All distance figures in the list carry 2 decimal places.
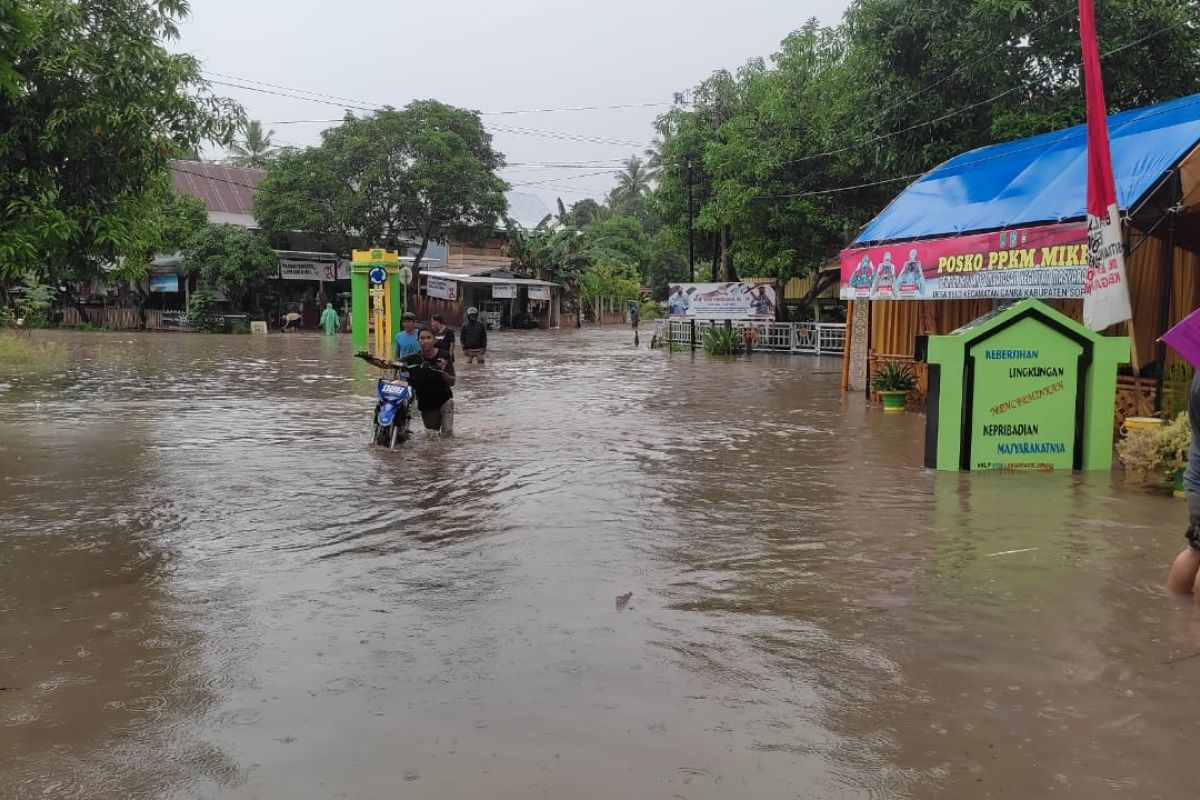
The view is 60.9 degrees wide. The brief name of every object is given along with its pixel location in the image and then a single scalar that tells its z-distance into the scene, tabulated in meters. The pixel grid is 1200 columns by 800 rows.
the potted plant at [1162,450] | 8.48
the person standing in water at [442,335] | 12.18
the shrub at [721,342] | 32.38
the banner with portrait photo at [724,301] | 32.25
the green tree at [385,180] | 42.84
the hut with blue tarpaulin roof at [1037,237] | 10.86
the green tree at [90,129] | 9.78
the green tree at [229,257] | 42.26
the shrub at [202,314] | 43.09
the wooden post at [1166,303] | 10.59
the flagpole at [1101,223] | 9.67
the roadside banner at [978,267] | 11.54
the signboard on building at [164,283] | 45.69
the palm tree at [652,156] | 62.65
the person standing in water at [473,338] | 21.62
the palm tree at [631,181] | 81.51
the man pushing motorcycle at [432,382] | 11.51
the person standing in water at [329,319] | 40.94
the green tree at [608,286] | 59.26
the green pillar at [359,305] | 33.73
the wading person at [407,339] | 12.08
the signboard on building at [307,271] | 45.03
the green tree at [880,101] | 17.61
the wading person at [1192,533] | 5.36
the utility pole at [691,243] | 34.72
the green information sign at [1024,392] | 9.66
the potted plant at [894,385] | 15.47
